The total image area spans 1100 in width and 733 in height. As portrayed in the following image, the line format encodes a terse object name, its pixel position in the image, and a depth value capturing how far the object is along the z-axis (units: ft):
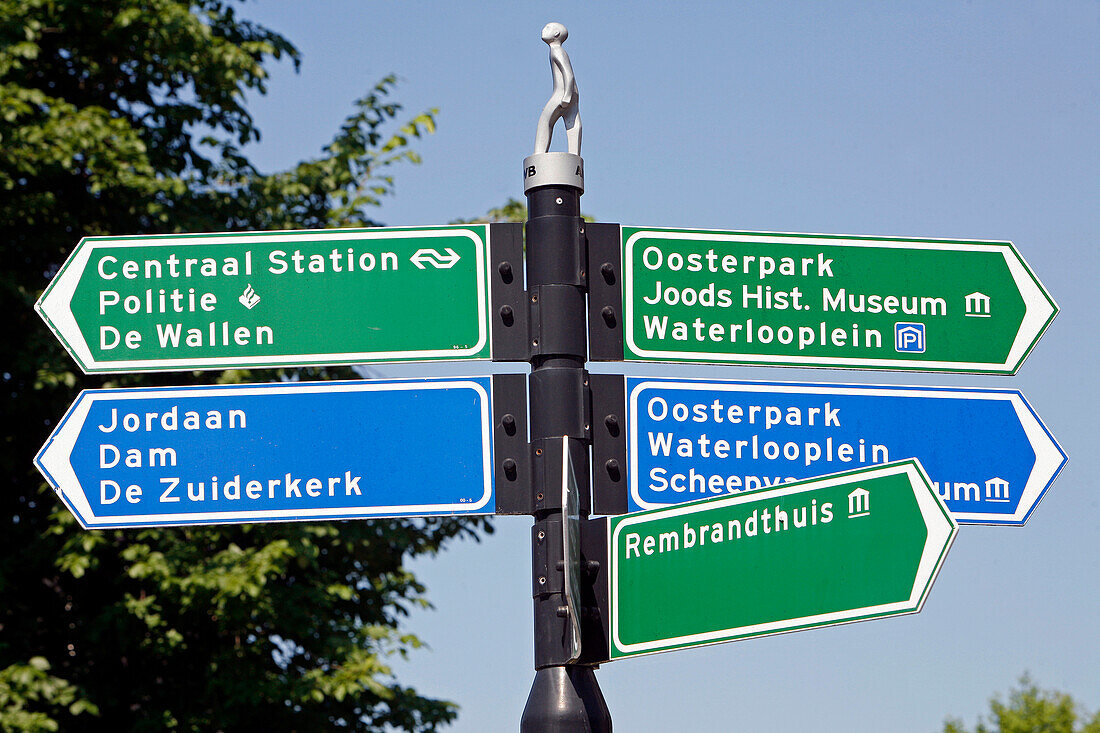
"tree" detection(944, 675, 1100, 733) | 158.81
